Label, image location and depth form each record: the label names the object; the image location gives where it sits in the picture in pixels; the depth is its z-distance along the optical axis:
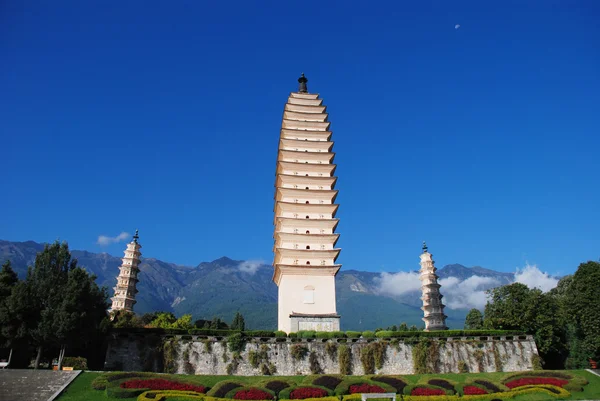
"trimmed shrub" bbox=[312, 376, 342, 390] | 22.89
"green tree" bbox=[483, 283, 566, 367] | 30.56
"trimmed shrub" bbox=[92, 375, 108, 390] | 21.00
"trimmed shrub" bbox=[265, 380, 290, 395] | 22.28
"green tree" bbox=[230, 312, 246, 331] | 58.25
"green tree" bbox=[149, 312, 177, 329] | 48.96
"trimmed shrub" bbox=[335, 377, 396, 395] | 22.14
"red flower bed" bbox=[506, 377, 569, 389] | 23.45
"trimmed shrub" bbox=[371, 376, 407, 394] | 23.17
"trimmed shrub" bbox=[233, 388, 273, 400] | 21.02
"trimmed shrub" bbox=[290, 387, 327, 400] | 21.44
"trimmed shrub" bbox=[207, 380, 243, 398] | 21.42
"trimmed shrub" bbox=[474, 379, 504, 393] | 22.91
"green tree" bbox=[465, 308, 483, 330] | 44.00
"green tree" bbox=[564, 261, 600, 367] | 29.45
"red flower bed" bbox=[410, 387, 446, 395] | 22.14
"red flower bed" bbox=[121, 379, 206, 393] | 21.30
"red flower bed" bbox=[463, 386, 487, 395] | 22.30
